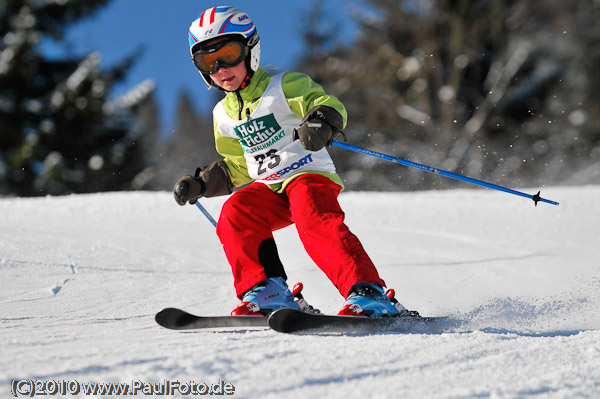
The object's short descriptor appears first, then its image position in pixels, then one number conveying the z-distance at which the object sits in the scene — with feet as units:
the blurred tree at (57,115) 109.29
